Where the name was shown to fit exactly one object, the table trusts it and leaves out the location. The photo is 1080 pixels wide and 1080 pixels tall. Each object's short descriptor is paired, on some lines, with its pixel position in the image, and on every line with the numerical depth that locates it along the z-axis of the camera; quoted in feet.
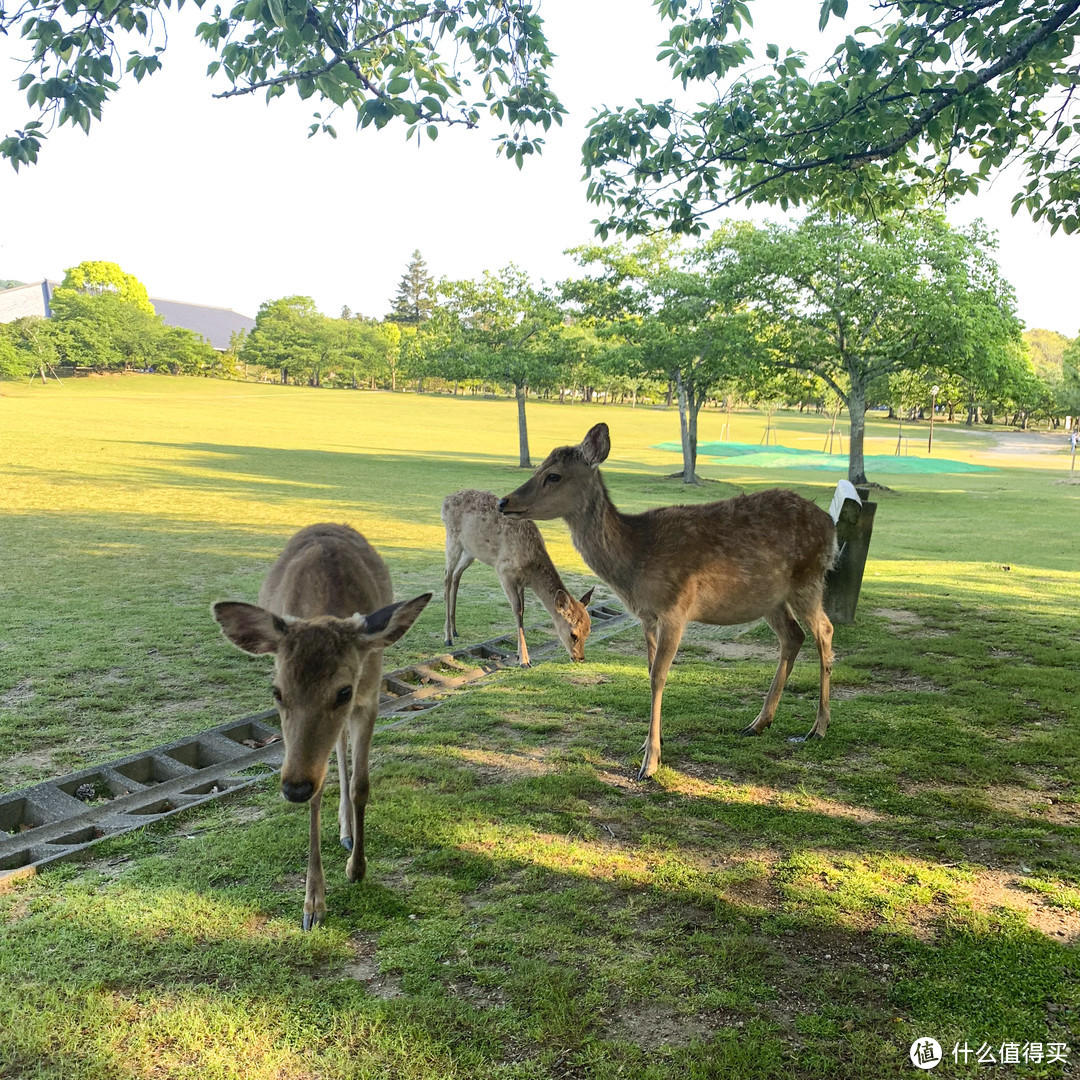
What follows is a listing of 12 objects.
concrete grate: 12.99
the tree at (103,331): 255.70
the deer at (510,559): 24.49
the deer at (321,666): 9.84
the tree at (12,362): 222.89
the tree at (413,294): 426.10
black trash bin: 26.25
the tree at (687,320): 87.10
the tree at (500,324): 100.53
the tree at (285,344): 323.16
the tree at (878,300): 78.38
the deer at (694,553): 17.39
